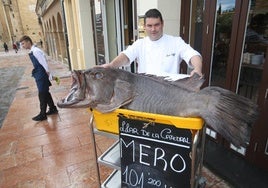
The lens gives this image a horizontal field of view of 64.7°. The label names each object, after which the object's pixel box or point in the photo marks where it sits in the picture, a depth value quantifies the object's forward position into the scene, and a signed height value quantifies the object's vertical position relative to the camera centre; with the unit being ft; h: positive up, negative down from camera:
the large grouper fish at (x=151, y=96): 3.95 -1.44
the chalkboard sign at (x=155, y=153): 4.72 -2.95
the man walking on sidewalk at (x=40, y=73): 13.81 -2.97
